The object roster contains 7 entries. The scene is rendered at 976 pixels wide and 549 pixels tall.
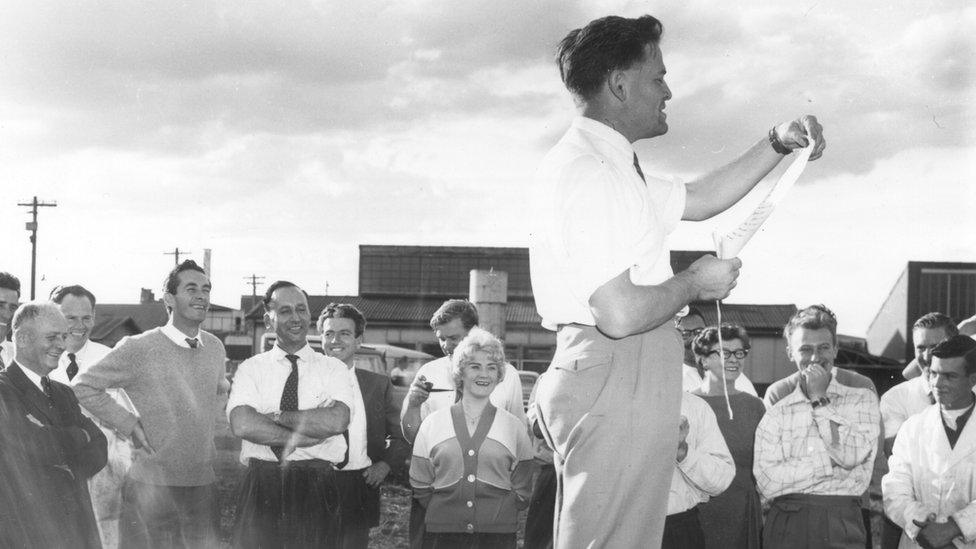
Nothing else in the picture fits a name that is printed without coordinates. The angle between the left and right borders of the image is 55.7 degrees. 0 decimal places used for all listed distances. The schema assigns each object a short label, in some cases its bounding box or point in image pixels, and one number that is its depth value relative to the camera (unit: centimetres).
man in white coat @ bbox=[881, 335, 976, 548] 468
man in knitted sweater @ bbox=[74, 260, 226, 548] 532
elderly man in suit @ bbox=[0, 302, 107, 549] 439
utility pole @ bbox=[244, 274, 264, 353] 6512
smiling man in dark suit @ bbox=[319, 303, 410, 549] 541
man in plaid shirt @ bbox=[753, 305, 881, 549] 467
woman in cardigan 501
